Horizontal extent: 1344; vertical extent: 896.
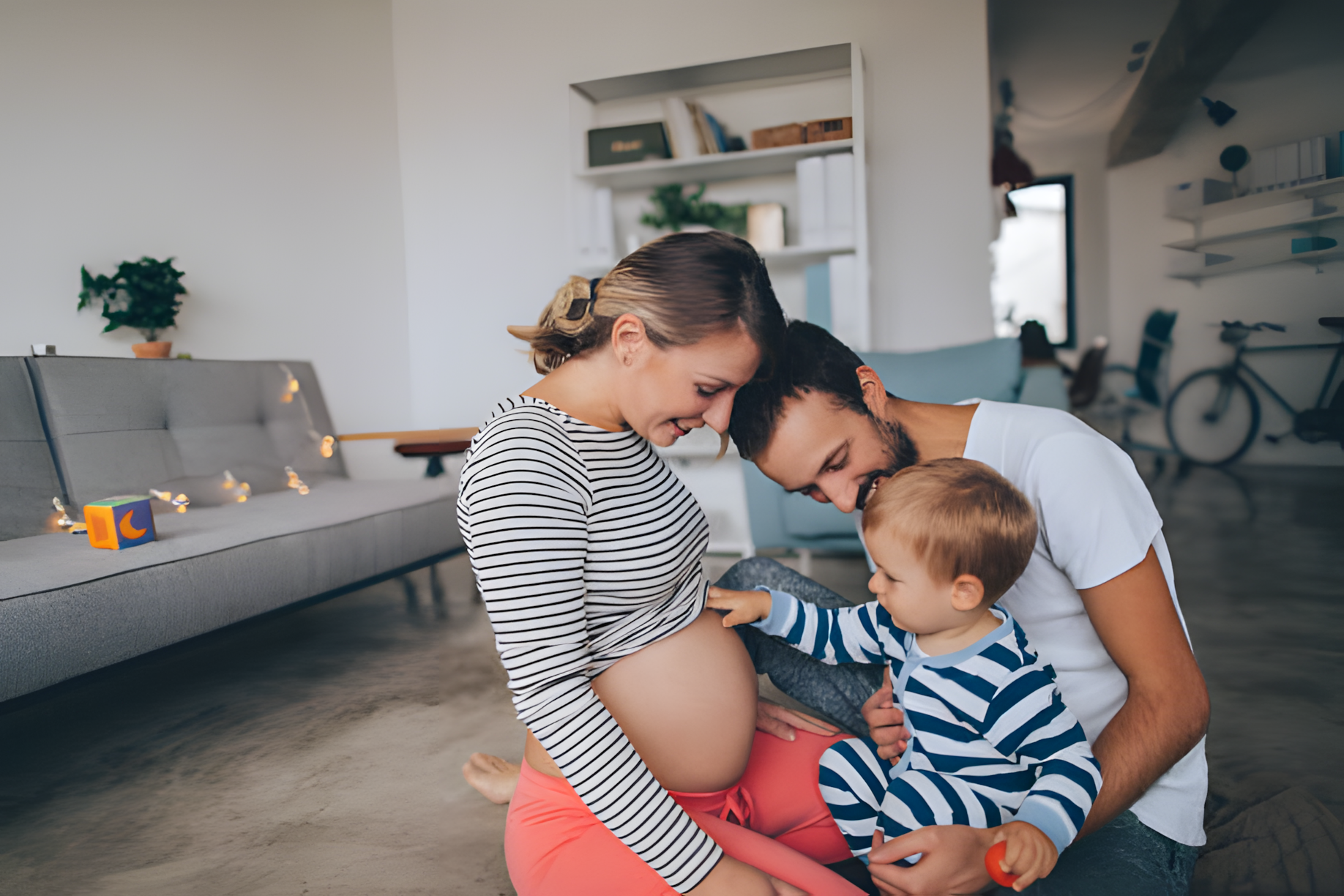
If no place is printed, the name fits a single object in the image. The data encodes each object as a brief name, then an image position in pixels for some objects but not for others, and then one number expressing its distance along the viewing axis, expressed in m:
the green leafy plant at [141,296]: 2.63
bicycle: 3.62
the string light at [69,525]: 1.97
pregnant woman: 0.69
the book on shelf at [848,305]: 3.16
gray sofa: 1.44
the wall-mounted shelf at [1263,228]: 3.31
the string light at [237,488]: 2.45
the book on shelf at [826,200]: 3.11
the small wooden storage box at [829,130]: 3.14
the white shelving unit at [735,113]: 3.38
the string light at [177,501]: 2.19
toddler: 0.74
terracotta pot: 2.63
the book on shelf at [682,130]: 3.28
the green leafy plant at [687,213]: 3.42
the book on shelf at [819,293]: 3.21
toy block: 1.65
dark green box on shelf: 3.31
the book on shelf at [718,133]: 3.36
